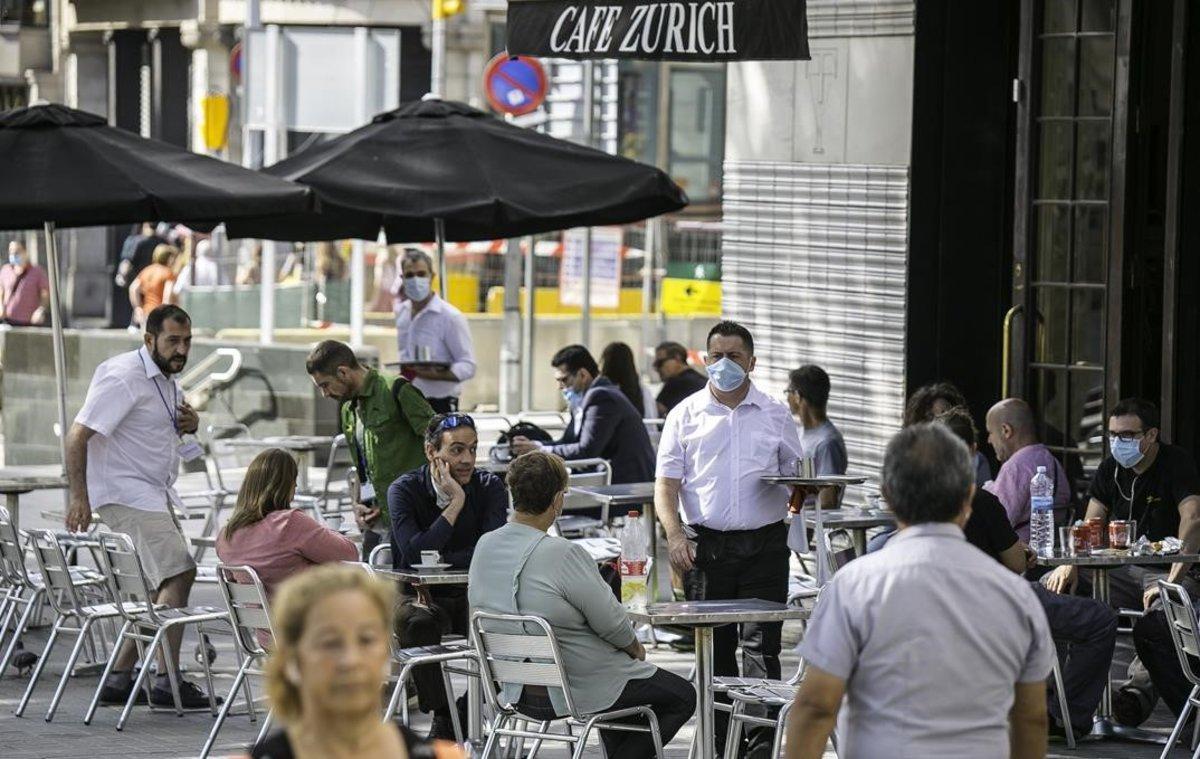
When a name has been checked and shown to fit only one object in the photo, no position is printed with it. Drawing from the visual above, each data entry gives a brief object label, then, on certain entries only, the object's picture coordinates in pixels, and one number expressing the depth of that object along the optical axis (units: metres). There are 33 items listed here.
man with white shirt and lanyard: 19.92
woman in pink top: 17.66
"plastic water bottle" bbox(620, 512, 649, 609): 15.68
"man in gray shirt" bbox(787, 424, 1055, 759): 9.81
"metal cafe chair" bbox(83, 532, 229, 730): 18.70
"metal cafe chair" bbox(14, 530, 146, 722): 19.48
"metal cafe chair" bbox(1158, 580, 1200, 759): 16.31
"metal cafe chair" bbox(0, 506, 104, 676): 20.84
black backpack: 24.62
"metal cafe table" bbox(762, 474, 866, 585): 17.66
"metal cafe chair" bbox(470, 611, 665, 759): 14.62
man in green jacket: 20.84
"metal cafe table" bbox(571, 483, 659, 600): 22.31
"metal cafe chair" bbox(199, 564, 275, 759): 17.03
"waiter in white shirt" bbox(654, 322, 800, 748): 17.95
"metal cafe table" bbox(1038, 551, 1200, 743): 18.36
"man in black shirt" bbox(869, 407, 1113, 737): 18.16
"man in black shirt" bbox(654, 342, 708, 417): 27.77
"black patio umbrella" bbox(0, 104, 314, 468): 22.28
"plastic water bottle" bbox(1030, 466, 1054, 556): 19.02
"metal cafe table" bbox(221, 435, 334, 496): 27.31
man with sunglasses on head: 17.66
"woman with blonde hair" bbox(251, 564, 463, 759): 8.06
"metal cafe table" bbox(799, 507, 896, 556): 20.83
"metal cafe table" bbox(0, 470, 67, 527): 23.06
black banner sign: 21.44
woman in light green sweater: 14.80
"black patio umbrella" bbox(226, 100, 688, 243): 25.64
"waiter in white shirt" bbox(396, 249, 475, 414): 28.55
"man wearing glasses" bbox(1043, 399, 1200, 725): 19.06
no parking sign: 43.25
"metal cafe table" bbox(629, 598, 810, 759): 14.74
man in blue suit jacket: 24.59
